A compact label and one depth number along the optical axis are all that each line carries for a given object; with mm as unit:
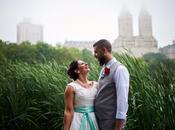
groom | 1485
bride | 1706
